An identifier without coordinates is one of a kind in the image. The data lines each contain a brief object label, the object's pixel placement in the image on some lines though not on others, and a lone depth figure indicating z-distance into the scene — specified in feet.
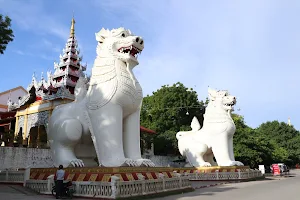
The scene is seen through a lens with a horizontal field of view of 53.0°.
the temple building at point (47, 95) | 72.23
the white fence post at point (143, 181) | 23.38
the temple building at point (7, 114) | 53.46
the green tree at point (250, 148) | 67.41
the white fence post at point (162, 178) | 26.20
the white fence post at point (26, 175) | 28.14
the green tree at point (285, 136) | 132.63
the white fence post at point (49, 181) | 25.22
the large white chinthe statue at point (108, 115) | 24.79
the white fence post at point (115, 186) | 21.03
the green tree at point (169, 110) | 81.76
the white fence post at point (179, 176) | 29.37
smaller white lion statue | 44.70
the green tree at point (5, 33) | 27.55
